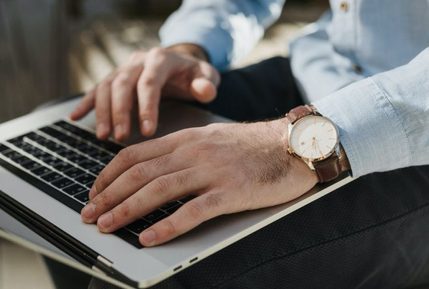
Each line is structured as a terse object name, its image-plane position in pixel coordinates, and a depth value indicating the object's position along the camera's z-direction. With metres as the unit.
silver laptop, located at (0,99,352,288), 0.72
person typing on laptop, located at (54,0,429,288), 0.77
